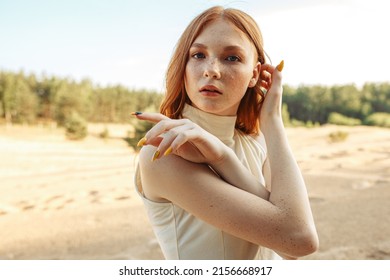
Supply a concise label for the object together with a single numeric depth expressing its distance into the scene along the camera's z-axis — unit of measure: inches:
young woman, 21.7
